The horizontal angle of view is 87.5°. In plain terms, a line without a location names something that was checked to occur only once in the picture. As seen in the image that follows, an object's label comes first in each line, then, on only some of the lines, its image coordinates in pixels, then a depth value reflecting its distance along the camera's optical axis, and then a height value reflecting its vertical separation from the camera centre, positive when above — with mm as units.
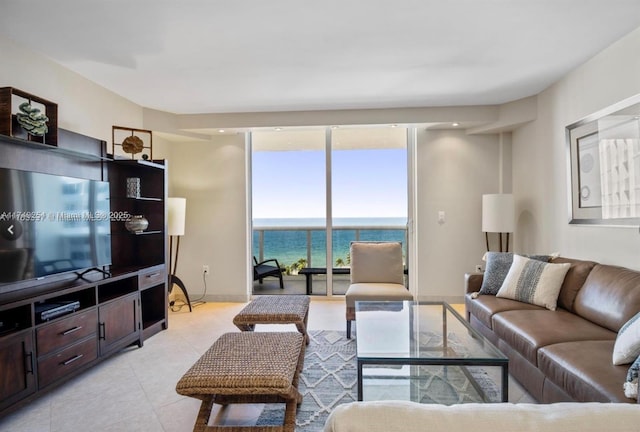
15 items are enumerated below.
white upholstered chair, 3607 -511
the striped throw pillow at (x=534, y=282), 2580 -530
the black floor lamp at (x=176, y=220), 4074 +11
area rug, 1855 -1128
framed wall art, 2430 +398
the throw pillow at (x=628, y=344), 1541 -609
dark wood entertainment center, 2020 -567
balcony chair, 4655 -710
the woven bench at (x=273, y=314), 2561 -732
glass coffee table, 1725 -764
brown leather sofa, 1580 -720
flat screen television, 2141 -20
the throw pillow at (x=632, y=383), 1325 -674
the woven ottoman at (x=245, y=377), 1524 -732
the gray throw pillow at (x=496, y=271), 2995 -495
